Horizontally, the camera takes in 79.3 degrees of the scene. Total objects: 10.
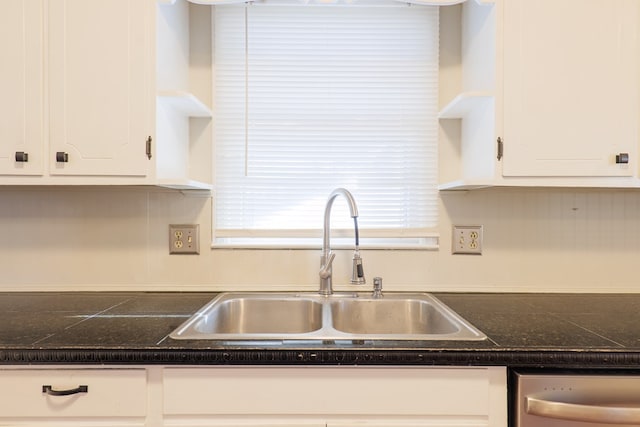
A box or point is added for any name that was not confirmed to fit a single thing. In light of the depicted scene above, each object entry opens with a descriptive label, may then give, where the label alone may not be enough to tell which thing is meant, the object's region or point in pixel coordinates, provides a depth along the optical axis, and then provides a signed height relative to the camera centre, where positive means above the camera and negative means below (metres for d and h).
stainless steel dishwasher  0.86 -0.42
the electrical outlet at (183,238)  1.52 -0.10
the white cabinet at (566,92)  1.21 +0.37
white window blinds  1.54 +0.37
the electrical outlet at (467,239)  1.51 -0.11
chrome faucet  1.38 -0.18
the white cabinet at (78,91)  1.19 +0.38
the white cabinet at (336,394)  0.90 -0.43
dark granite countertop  0.88 -0.32
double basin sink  1.37 -0.37
